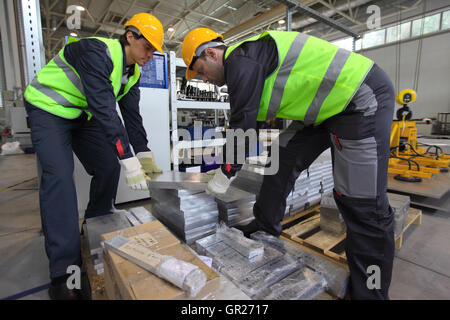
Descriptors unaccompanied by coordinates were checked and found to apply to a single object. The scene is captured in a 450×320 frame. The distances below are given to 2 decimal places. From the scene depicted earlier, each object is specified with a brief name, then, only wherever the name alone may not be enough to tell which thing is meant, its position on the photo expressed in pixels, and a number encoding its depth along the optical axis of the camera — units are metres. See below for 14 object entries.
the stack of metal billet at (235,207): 1.89
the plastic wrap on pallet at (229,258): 1.29
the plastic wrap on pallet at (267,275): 1.19
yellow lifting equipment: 3.25
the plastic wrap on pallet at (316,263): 1.26
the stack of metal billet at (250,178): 2.08
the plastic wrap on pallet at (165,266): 0.90
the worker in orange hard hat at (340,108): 1.18
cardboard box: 0.90
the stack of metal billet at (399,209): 1.80
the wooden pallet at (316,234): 1.72
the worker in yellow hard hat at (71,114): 1.38
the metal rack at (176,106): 2.76
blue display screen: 2.69
